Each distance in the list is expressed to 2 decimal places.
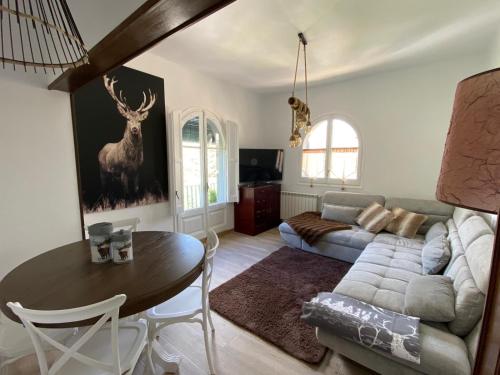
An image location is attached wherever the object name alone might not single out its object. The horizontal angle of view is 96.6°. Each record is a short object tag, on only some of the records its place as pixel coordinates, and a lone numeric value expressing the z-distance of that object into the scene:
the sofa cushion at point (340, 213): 3.46
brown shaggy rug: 1.79
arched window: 3.94
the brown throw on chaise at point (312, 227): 3.18
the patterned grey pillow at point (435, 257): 1.89
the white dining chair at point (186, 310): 1.42
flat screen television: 4.24
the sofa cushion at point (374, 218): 3.09
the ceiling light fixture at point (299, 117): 2.38
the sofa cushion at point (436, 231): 2.51
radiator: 4.29
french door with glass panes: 3.16
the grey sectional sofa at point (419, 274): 1.22
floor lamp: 0.57
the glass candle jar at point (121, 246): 1.36
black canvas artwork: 2.37
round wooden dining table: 1.03
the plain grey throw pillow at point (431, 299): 1.35
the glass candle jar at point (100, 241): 1.35
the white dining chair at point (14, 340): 1.24
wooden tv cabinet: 4.09
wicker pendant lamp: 1.60
